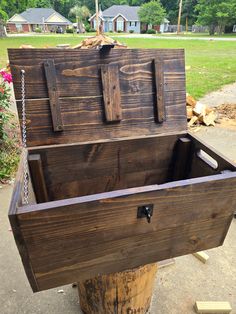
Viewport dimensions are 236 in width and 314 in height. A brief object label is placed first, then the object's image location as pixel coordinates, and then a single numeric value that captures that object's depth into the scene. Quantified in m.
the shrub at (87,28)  43.92
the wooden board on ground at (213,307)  1.61
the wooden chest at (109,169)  0.82
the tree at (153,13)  39.66
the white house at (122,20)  45.09
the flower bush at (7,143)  3.15
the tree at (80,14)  45.68
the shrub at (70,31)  40.44
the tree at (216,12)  28.52
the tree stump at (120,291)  1.26
